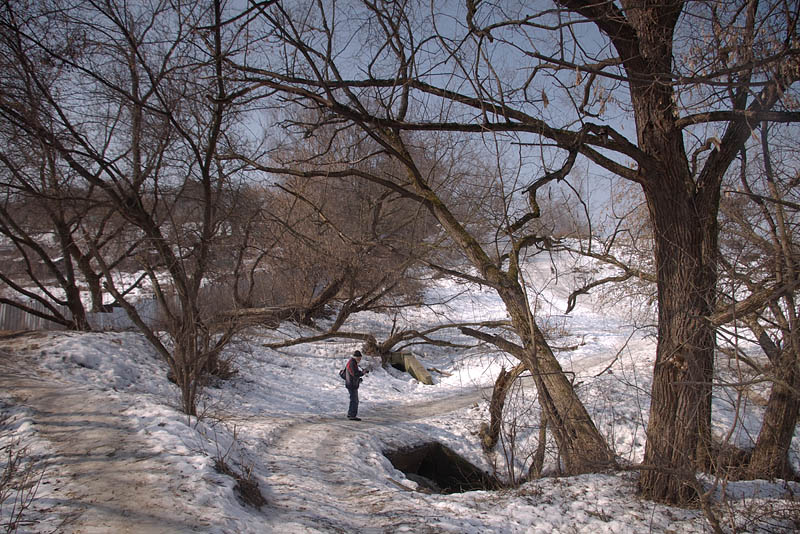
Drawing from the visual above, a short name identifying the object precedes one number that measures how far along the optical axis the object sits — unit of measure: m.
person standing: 10.07
